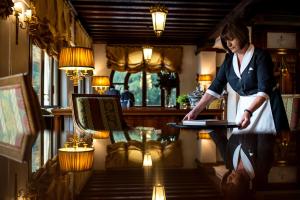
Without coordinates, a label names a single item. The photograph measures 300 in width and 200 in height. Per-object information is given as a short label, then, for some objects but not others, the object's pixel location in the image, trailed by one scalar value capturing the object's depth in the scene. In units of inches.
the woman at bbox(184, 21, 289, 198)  78.6
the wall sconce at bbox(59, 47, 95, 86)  150.2
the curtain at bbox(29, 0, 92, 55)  188.5
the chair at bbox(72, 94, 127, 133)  104.1
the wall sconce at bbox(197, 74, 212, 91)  430.0
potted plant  226.4
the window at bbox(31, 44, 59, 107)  234.8
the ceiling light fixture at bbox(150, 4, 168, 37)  210.5
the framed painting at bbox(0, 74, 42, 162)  38.0
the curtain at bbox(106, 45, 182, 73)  451.2
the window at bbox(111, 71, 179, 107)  460.4
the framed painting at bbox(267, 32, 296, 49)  307.6
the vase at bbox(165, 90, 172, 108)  239.0
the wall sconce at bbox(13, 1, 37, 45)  158.4
